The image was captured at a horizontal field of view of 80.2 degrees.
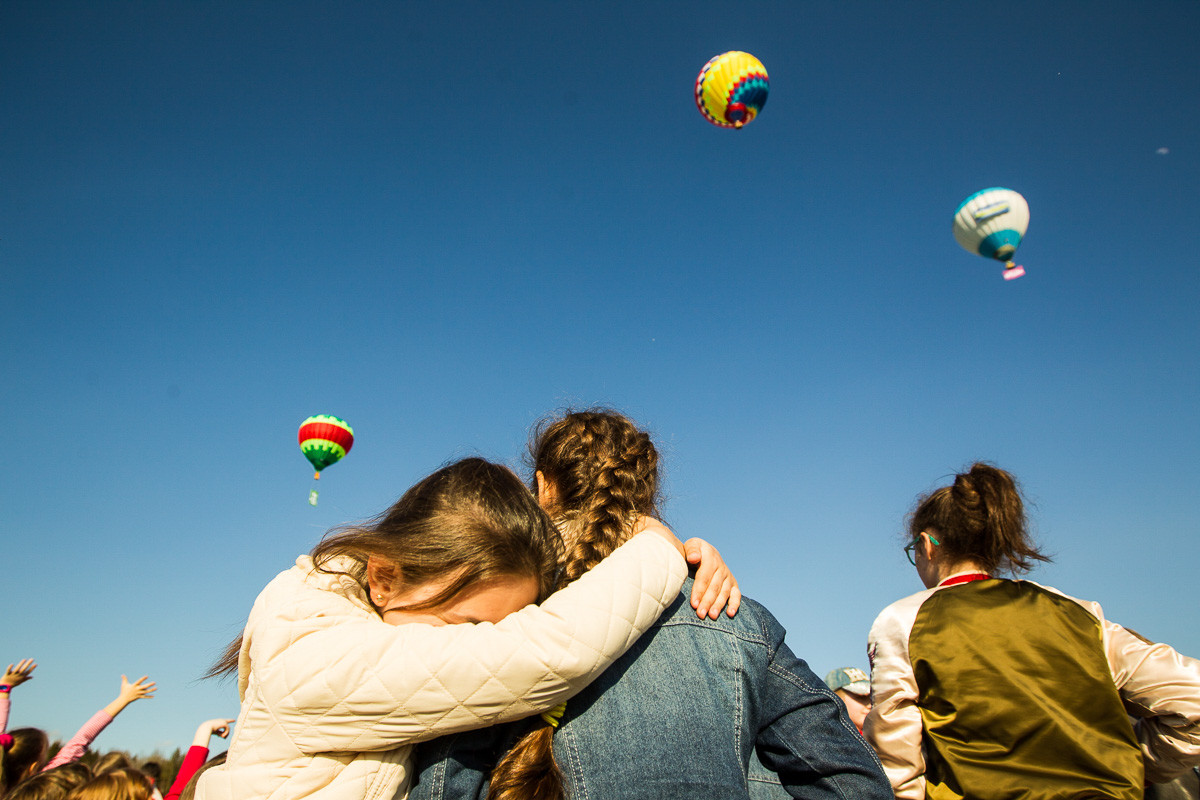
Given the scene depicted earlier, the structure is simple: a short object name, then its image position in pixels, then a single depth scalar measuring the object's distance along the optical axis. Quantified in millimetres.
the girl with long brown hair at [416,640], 1412
